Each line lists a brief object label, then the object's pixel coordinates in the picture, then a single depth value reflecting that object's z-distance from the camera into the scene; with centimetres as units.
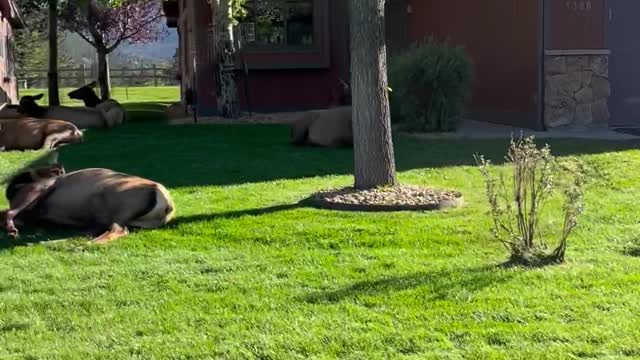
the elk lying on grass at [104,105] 1600
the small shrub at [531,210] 557
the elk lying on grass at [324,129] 1176
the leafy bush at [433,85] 1319
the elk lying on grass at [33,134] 1223
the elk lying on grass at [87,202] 675
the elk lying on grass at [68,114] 1454
